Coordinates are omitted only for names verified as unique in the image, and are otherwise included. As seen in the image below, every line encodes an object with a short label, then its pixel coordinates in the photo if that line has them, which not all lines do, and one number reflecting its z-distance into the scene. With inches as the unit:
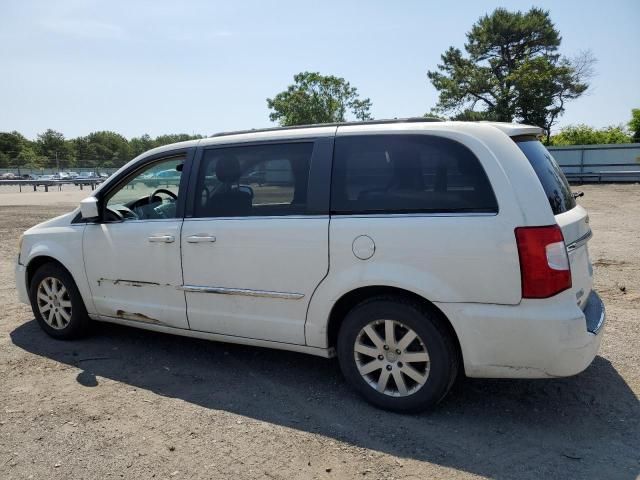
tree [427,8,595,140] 1889.8
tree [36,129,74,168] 3673.5
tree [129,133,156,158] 4407.0
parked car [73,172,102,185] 2297.6
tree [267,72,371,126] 2084.2
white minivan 117.0
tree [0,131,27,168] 3659.0
